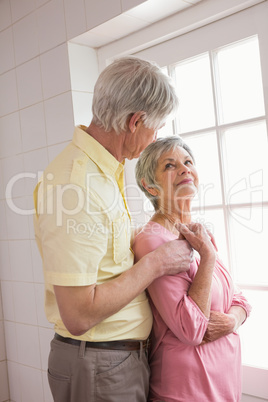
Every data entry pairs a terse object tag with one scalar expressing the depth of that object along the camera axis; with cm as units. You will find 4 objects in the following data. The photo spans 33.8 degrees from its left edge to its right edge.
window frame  151
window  159
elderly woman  118
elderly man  101
